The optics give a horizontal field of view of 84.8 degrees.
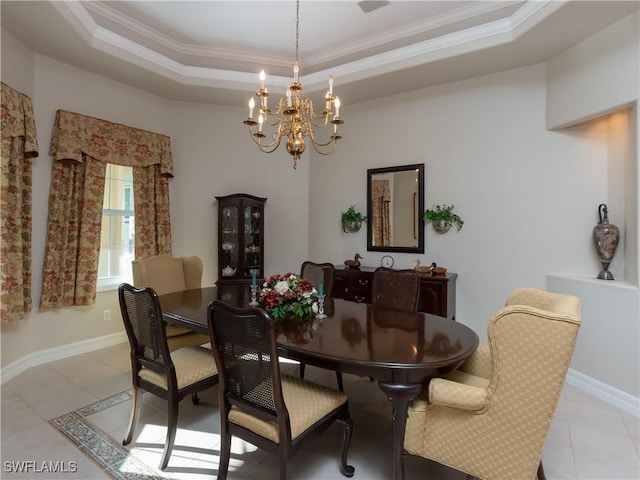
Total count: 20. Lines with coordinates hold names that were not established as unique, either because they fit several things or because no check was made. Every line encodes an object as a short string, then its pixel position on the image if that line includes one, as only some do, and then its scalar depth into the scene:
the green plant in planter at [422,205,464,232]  3.92
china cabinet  4.53
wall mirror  4.16
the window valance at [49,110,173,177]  3.52
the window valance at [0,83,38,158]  2.92
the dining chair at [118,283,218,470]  1.98
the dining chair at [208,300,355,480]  1.54
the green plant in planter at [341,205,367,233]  4.55
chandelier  2.35
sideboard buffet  3.60
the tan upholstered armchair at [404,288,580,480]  1.37
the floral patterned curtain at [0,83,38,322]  2.95
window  4.12
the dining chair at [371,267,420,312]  2.82
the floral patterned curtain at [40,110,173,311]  3.52
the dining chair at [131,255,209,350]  2.79
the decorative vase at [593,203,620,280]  3.01
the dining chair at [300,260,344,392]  3.06
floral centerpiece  2.22
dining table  1.54
